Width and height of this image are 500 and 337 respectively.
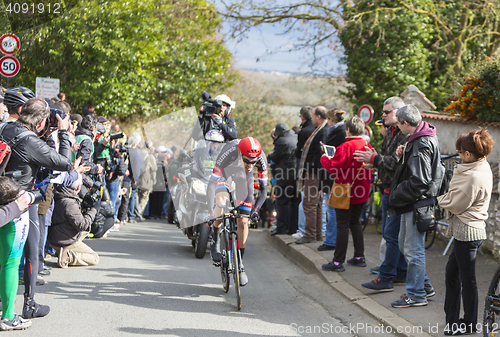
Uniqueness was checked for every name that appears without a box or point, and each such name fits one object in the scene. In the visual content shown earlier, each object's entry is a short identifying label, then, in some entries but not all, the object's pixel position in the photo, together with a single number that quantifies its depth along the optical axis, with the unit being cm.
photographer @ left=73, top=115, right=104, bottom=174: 755
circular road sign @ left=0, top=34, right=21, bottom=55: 1182
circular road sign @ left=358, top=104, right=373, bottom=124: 1263
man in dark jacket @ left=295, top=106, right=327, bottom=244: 883
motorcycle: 823
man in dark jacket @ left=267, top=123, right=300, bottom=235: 995
